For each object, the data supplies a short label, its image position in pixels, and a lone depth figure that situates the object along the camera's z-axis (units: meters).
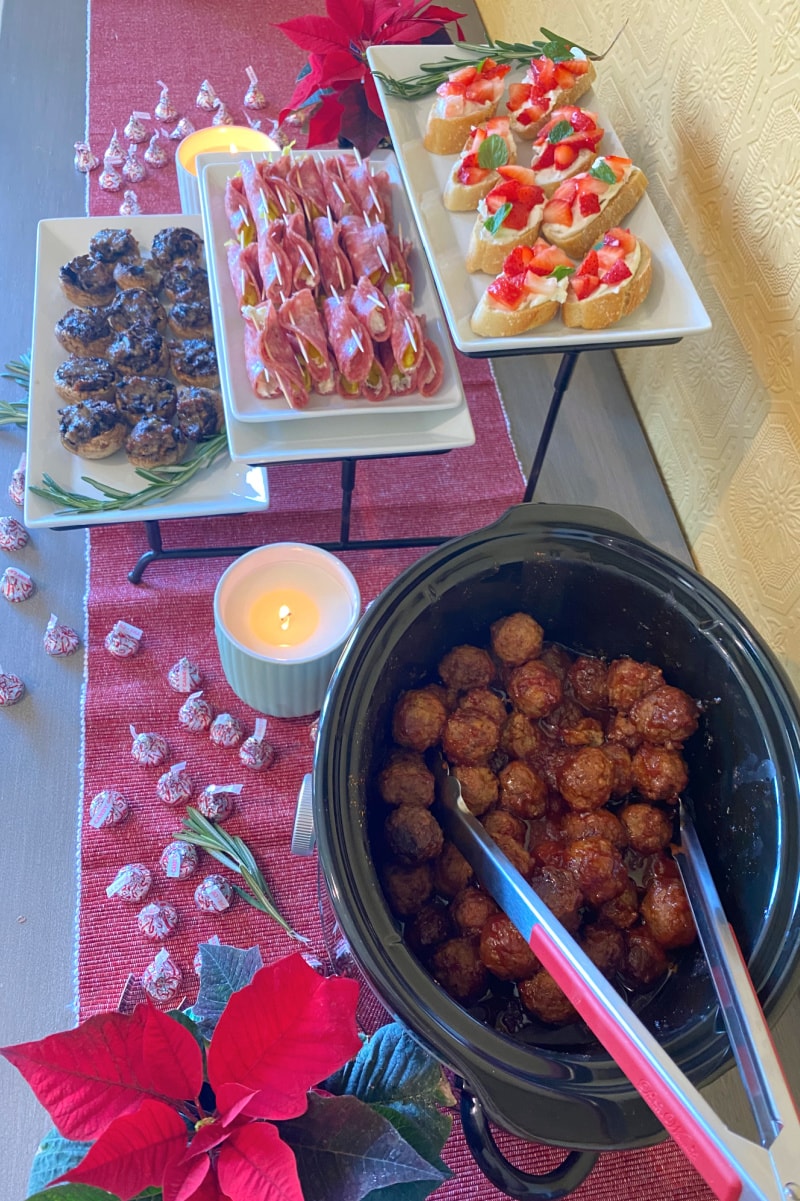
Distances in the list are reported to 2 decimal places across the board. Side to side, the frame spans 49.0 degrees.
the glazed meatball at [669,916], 0.65
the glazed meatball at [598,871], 0.67
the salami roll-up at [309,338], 0.88
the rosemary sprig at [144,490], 0.92
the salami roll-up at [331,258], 0.96
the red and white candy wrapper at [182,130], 1.41
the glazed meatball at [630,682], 0.74
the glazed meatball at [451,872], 0.68
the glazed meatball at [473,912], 0.66
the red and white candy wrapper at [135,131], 1.40
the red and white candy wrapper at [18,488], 1.06
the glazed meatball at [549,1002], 0.62
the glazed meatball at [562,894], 0.66
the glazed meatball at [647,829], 0.71
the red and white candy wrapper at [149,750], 0.90
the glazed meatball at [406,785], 0.68
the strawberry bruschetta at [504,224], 0.88
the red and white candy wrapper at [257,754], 0.90
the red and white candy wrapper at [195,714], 0.92
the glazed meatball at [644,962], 0.66
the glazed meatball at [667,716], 0.71
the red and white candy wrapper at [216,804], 0.87
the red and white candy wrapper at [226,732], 0.92
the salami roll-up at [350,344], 0.88
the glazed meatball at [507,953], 0.62
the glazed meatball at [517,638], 0.76
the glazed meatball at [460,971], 0.64
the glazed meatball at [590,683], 0.78
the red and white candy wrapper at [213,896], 0.82
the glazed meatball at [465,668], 0.76
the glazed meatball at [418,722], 0.71
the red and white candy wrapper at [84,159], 1.37
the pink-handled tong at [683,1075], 0.43
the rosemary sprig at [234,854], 0.83
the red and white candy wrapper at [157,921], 0.80
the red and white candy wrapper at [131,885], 0.82
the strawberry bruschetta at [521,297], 0.82
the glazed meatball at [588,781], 0.71
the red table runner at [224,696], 0.78
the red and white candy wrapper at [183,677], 0.94
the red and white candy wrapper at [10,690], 0.92
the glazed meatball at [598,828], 0.70
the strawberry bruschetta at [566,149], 0.93
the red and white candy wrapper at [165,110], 1.43
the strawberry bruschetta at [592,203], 0.89
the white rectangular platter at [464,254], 0.84
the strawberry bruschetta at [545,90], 0.97
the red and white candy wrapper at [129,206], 1.31
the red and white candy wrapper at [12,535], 1.03
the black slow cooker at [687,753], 0.52
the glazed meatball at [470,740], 0.72
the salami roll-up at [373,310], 0.91
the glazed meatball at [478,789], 0.71
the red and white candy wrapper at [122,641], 0.96
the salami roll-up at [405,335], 0.90
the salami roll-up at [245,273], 0.93
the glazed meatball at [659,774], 0.71
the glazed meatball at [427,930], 0.66
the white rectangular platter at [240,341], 0.87
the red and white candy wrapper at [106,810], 0.85
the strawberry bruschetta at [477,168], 0.91
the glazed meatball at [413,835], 0.66
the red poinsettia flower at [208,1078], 0.46
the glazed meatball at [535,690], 0.74
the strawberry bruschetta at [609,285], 0.82
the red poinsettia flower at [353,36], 1.11
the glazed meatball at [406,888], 0.66
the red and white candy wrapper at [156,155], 1.38
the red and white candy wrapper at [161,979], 0.78
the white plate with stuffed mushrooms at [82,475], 0.93
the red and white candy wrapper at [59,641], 0.96
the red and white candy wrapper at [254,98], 1.47
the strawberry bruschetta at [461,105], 0.96
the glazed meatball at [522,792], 0.72
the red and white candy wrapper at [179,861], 0.84
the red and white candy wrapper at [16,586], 0.99
